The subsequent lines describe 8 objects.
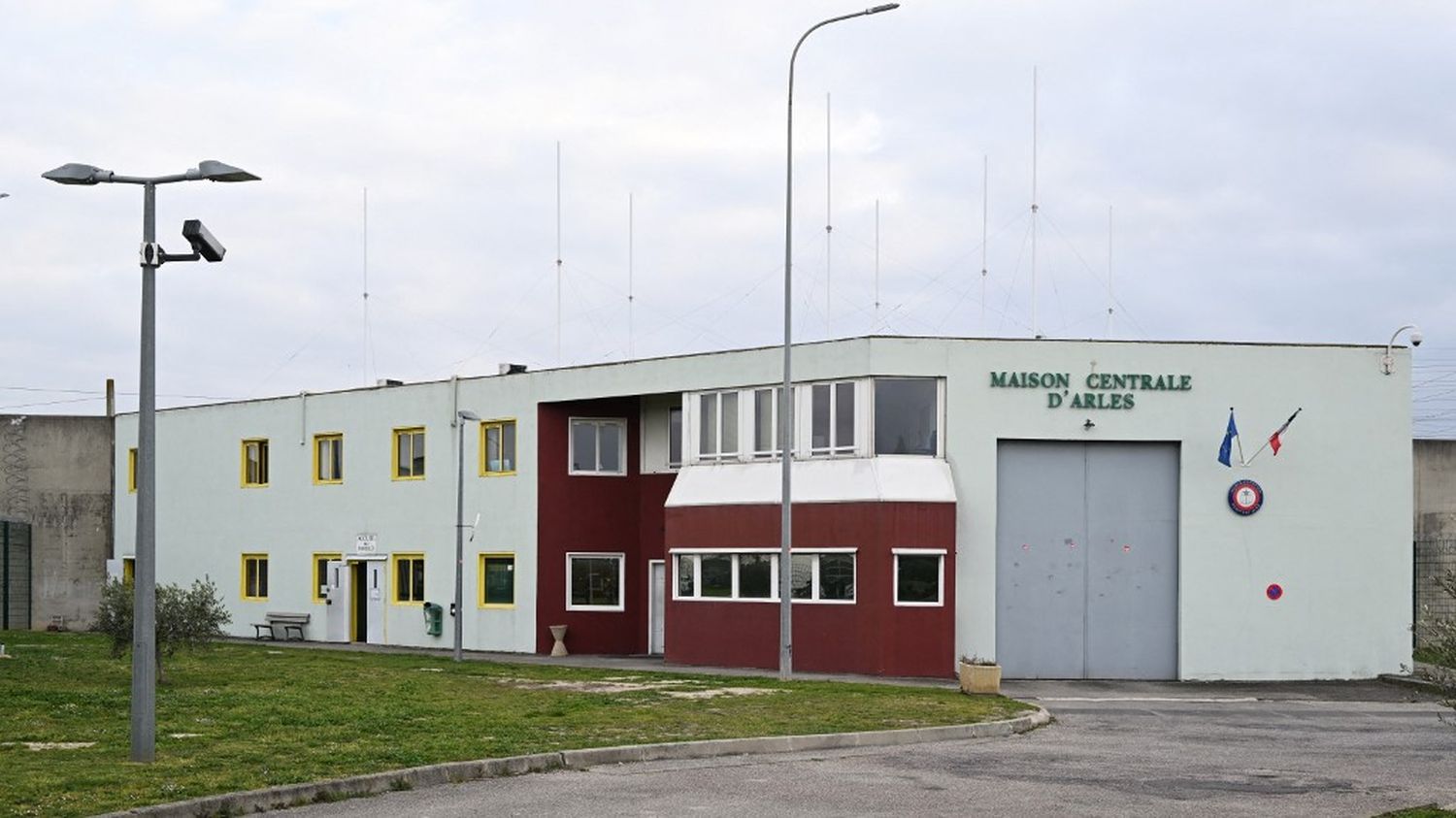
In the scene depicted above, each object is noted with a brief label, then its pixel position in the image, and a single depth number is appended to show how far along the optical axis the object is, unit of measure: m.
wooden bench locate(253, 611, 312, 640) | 46.53
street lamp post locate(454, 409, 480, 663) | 36.03
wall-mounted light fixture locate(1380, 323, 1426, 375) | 34.50
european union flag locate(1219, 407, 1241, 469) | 33.57
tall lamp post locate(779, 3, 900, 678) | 30.42
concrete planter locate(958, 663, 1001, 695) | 28.70
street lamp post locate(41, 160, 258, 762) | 16.34
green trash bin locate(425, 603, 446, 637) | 42.69
